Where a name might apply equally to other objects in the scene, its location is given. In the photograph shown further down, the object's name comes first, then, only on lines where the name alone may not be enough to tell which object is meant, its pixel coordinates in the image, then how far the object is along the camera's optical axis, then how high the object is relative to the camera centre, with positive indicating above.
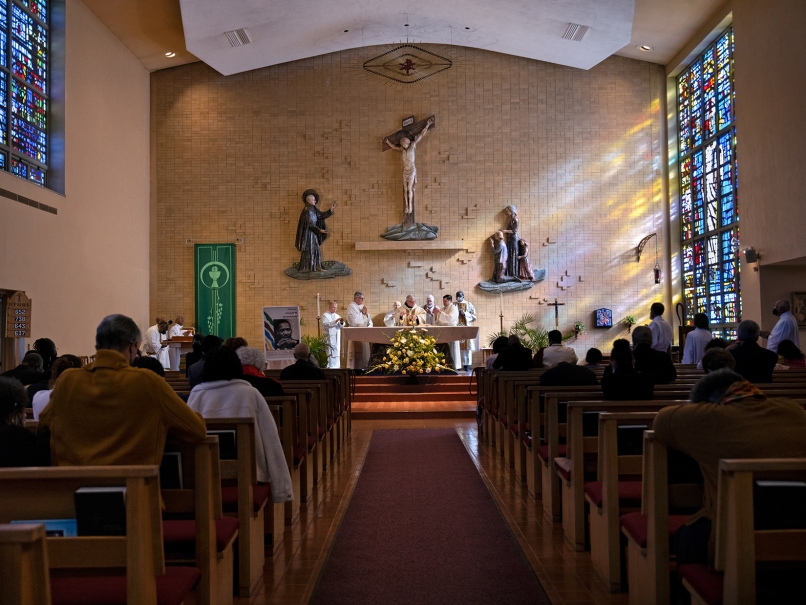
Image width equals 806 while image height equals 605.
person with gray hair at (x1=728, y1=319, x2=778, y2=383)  5.09 -0.24
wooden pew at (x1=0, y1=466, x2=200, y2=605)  1.98 -0.46
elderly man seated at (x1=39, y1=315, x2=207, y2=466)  2.48 -0.26
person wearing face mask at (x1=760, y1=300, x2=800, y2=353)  8.15 -0.05
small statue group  14.41 +1.34
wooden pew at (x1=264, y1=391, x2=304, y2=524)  4.42 -0.69
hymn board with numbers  9.86 +0.24
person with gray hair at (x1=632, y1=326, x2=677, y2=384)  5.06 -0.22
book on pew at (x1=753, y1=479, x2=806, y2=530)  2.06 -0.48
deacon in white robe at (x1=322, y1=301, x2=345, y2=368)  13.47 +0.02
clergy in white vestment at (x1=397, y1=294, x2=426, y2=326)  13.22 +0.26
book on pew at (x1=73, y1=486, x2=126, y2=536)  2.01 -0.46
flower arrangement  10.85 -0.34
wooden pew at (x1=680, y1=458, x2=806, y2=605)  2.01 -0.55
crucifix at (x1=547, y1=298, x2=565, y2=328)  14.12 +0.28
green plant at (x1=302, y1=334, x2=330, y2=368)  13.42 -0.30
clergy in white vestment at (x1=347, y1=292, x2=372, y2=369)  13.32 +0.17
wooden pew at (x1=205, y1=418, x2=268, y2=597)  3.31 -0.72
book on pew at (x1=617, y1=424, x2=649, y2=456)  3.37 -0.49
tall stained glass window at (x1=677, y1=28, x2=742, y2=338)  12.52 +2.36
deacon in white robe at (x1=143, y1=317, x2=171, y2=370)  13.01 -0.17
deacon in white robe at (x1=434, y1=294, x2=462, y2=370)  13.50 +0.26
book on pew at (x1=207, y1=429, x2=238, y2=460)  3.36 -0.49
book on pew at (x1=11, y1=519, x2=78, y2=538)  2.04 -0.51
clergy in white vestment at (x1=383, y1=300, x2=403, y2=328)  13.73 +0.20
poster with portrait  11.45 +0.00
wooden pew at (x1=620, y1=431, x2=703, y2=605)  2.65 -0.62
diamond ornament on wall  14.82 +5.03
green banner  14.55 +0.79
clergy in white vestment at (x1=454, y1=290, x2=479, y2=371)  13.46 +0.15
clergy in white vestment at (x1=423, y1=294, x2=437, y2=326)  13.71 +0.34
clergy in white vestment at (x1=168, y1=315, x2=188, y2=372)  13.48 -0.29
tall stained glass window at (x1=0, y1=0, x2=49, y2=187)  10.20 +3.36
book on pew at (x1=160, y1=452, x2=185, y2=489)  2.72 -0.49
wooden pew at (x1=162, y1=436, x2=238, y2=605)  2.71 -0.66
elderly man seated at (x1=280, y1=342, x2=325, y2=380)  6.54 -0.32
